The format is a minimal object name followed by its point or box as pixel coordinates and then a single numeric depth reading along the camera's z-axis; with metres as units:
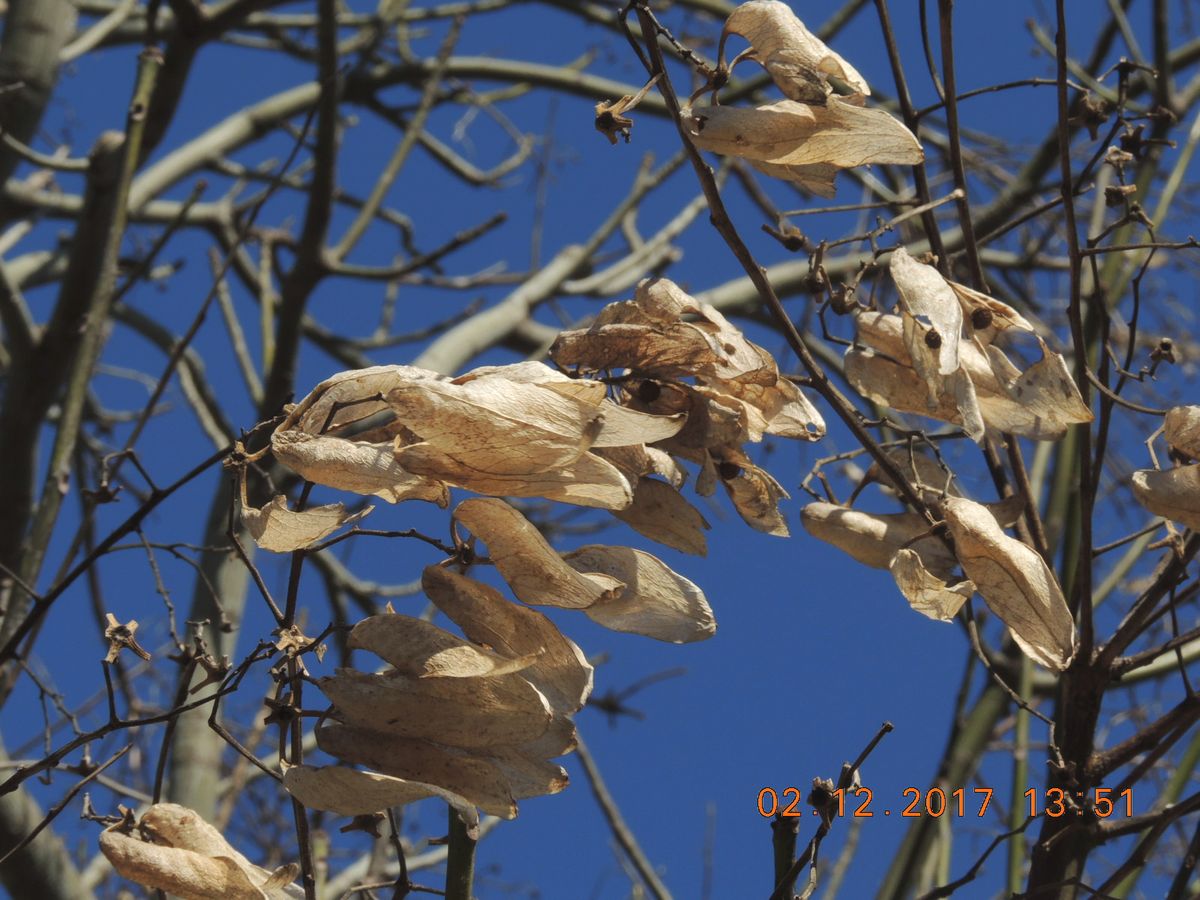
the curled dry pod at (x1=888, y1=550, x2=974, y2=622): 1.42
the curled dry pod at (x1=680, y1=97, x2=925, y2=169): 1.40
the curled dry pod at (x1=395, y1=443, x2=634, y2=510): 1.30
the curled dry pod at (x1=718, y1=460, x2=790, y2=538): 1.41
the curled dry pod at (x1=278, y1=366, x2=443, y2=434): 1.32
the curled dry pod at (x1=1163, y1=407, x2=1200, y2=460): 1.43
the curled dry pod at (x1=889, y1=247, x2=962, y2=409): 1.42
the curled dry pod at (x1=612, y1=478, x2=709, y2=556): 1.38
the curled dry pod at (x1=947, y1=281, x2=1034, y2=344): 1.47
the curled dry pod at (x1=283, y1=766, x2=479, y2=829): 1.31
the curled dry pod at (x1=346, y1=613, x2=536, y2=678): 1.32
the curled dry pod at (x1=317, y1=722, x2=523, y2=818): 1.32
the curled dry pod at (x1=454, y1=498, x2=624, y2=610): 1.33
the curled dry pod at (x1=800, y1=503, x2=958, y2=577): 1.47
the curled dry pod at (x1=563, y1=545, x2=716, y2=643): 1.35
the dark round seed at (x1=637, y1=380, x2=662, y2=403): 1.40
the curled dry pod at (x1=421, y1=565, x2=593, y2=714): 1.34
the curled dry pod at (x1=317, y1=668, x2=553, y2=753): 1.32
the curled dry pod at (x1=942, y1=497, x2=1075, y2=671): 1.43
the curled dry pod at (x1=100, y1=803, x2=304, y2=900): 1.38
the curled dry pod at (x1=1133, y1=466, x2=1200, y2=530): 1.42
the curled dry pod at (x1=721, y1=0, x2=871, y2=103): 1.42
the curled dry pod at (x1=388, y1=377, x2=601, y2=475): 1.29
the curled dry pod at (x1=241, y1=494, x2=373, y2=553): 1.32
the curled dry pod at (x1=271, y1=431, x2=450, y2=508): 1.31
